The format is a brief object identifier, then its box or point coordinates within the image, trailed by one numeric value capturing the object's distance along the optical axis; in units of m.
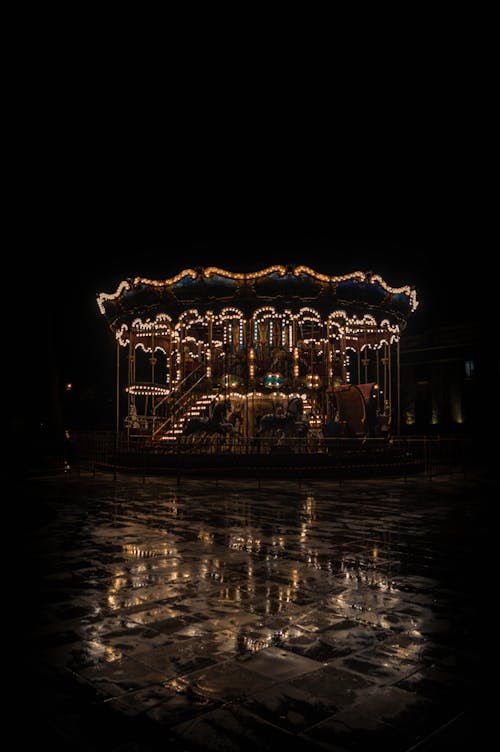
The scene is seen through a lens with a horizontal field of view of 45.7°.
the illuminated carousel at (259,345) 19.42
